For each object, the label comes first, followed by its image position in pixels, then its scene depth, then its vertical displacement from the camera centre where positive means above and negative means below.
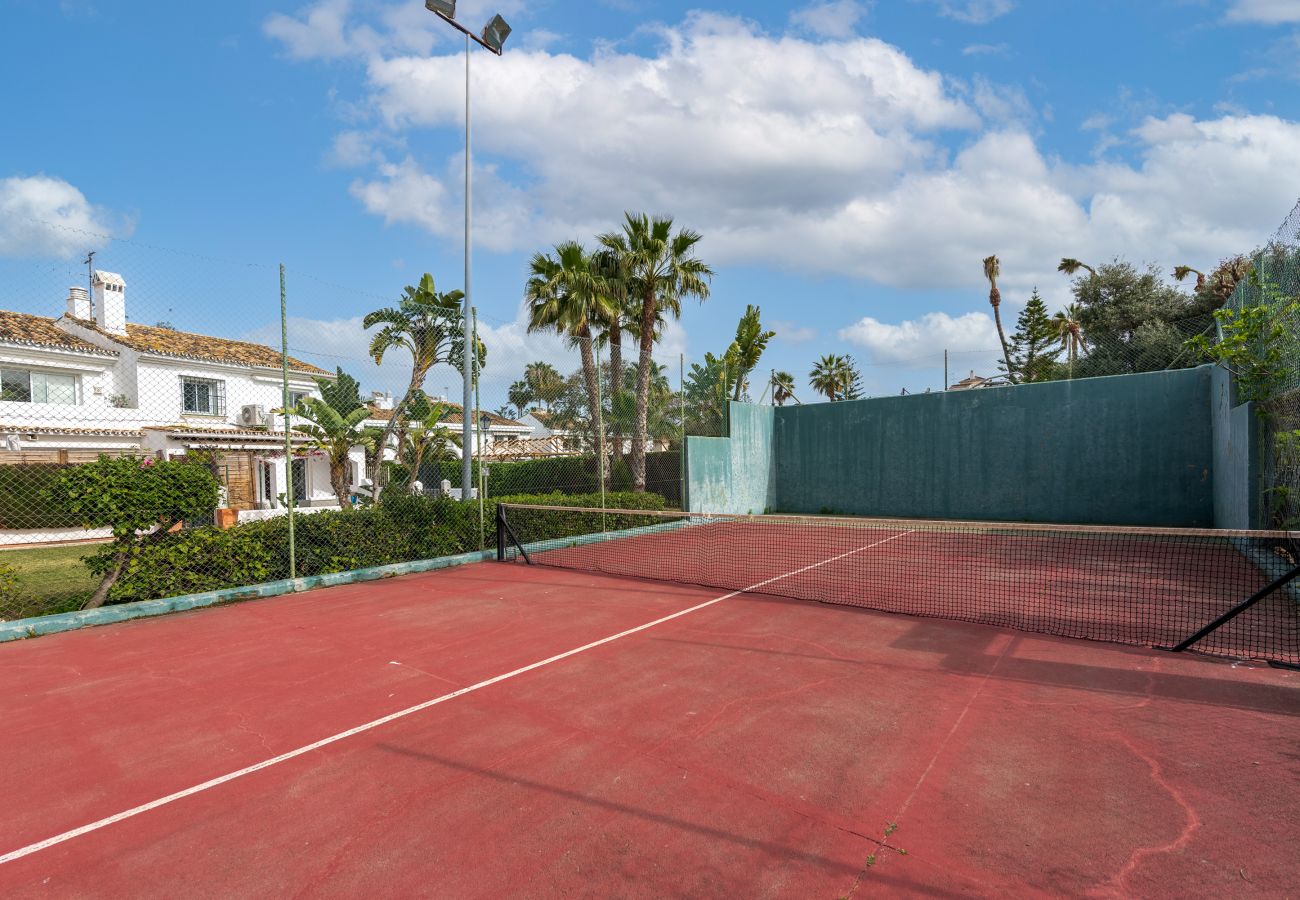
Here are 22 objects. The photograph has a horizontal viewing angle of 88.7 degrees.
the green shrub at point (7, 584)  7.00 -1.33
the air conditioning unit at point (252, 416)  23.67 +1.40
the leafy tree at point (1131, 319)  19.41 +4.66
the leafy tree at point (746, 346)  24.81 +3.93
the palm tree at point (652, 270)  16.34 +4.53
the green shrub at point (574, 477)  13.99 -0.59
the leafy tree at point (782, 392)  19.82 +1.84
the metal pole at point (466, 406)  11.12 +0.79
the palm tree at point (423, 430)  11.90 +0.44
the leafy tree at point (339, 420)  11.61 +0.61
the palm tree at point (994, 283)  37.46 +9.24
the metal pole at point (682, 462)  15.59 -0.28
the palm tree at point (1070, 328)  29.55 +5.63
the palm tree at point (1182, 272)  29.52 +7.66
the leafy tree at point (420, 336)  10.77 +1.98
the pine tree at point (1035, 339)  32.78 +5.58
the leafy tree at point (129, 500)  7.29 -0.48
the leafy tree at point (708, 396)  16.08 +1.34
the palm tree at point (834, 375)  49.94 +5.51
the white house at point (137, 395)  19.11 +2.07
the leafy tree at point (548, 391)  15.34 +1.45
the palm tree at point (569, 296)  15.91 +3.78
